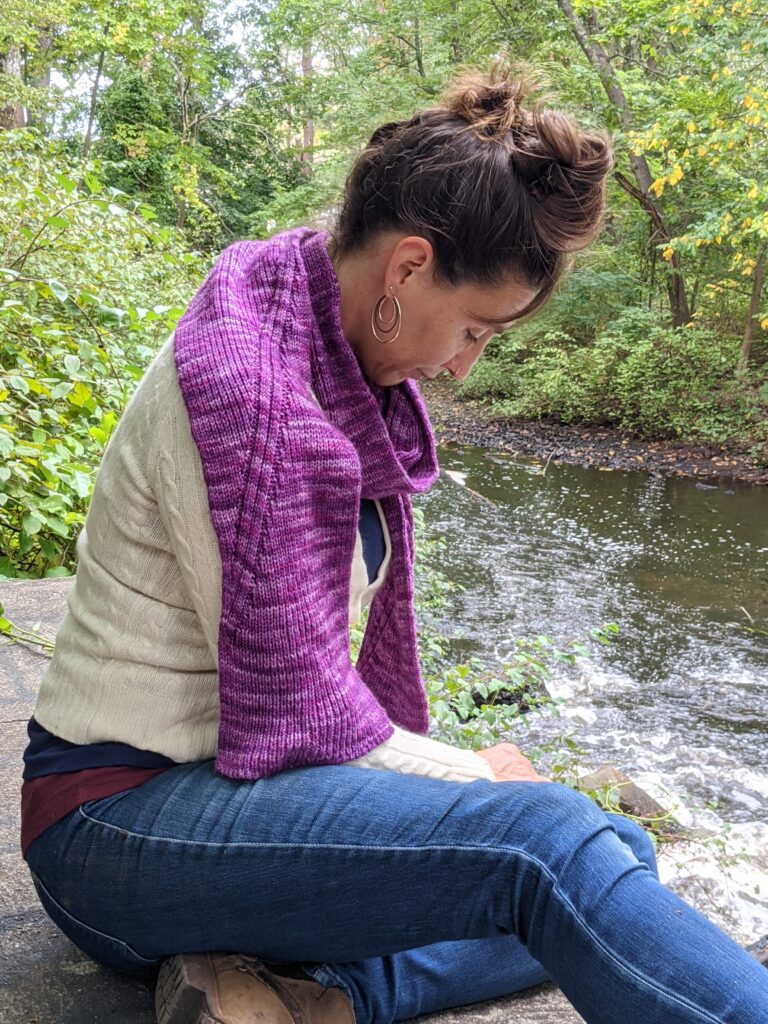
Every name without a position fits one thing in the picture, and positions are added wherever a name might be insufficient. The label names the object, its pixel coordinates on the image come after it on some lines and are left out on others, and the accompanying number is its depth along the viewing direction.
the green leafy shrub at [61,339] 2.62
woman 0.96
